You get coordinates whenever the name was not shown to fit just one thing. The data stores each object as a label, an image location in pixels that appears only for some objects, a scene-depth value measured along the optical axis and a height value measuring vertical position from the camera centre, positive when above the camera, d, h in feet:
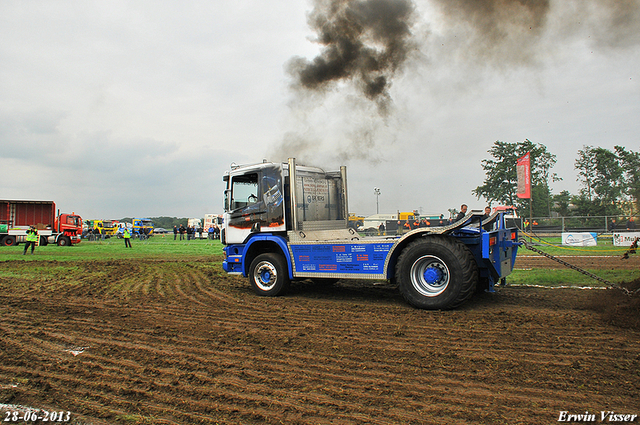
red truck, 101.71 +2.66
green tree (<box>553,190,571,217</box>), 162.73 +9.50
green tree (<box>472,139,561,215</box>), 181.37 +23.59
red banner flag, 84.85 +10.36
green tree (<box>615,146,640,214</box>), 92.89 +15.70
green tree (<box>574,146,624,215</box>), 143.23 +18.00
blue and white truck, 22.68 -1.00
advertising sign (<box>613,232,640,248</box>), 70.24 -2.38
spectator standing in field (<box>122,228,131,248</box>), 94.88 -1.04
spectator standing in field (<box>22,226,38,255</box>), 72.18 -0.75
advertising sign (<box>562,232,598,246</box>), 78.74 -2.64
